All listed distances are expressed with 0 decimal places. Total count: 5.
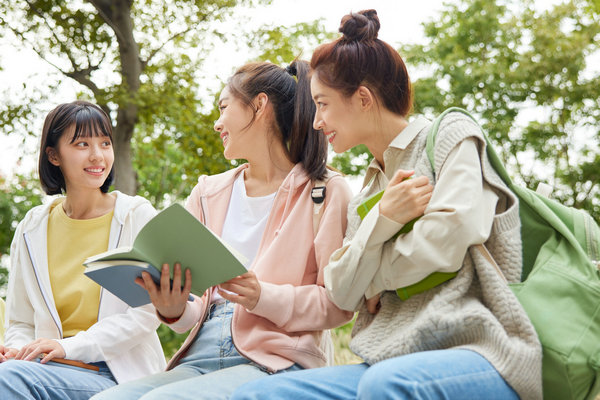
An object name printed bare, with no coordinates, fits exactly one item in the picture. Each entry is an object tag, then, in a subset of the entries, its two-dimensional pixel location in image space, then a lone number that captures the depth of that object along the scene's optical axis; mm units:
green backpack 1625
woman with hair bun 1619
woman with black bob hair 2418
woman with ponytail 2168
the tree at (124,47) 5828
